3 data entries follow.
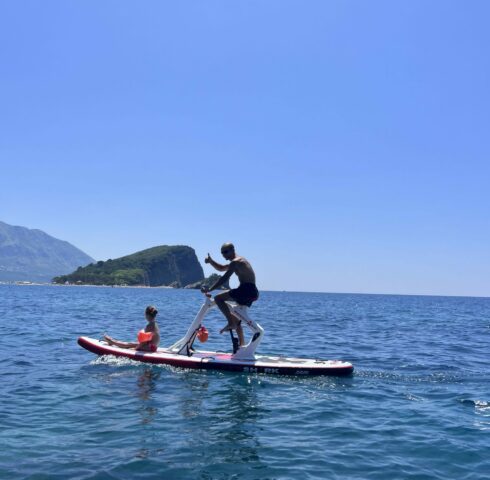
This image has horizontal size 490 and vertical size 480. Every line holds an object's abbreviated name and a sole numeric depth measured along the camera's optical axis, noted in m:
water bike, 13.85
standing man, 13.67
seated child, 15.14
